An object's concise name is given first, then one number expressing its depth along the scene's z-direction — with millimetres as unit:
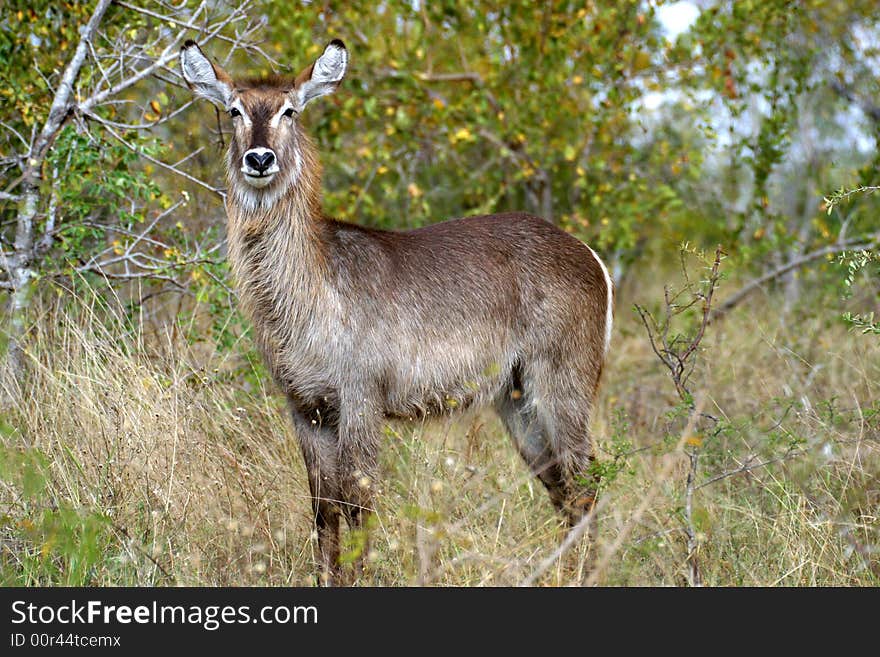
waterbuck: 8937
